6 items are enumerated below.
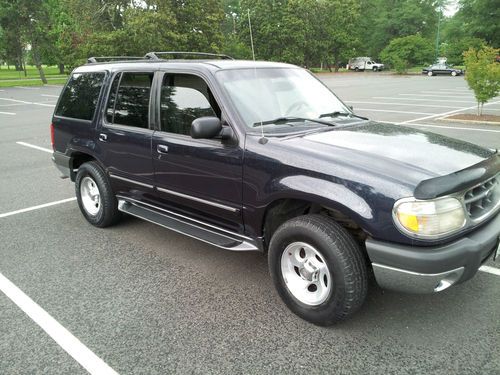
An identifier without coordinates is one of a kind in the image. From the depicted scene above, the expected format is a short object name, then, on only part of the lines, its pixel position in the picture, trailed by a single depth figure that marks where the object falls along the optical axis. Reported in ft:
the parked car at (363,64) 191.91
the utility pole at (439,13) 182.04
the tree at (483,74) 42.70
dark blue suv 8.78
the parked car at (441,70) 141.28
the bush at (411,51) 169.07
